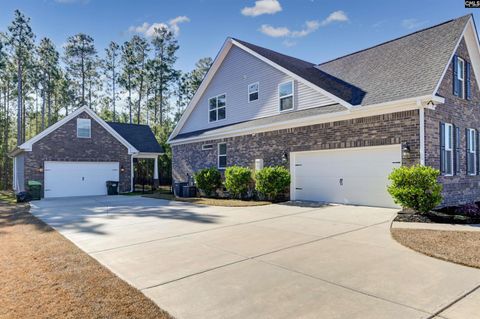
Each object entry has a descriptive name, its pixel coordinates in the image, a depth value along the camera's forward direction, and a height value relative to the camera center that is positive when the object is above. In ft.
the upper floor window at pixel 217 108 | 59.67 +9.88
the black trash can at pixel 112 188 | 66.74 -5.16
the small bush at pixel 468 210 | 32.36 -5.24
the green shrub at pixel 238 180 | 48.19 -2.78
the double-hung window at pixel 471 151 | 39.96 +0.94
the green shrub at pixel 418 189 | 28.40 -2.58
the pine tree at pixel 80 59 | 116.98 +37.40
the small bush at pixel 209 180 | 53.67 -3.05
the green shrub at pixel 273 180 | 43.62 -2.57
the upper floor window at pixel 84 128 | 67.15 +7.04
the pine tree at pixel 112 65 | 124.57 +37.03
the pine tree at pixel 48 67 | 110.52 +32.61
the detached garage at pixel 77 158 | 62.13 +0.95
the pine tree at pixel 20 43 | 94.07 +34.86
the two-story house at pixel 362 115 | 33.78 +5.32
